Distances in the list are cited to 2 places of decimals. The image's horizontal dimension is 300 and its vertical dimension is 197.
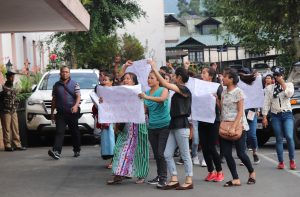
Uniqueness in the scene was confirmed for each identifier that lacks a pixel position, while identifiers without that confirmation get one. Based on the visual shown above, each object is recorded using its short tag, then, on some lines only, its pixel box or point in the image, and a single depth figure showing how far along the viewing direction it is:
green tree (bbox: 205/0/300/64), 24.23
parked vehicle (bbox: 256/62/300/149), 14.46
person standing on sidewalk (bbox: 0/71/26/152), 15.02
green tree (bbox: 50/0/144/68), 29.36
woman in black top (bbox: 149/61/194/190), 9.23
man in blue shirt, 13.19
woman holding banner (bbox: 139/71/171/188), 9.41
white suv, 15.62
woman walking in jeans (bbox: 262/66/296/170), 11.17
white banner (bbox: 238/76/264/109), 11.87
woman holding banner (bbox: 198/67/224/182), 10.05
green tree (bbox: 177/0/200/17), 190.88
